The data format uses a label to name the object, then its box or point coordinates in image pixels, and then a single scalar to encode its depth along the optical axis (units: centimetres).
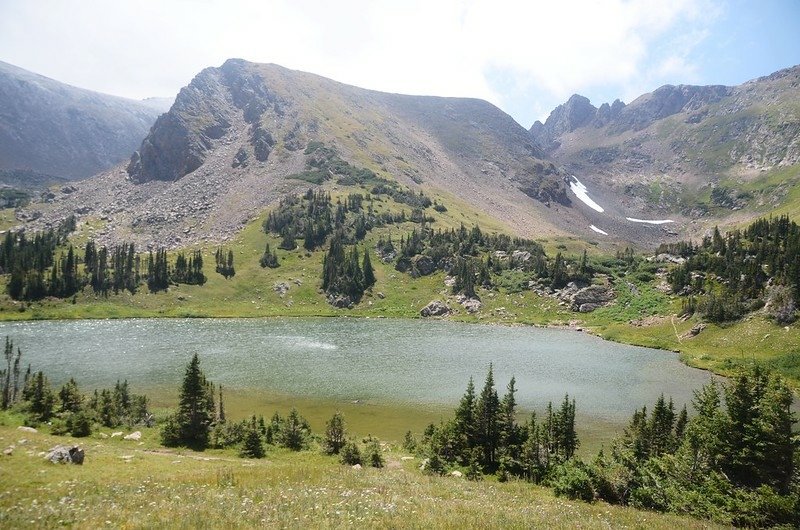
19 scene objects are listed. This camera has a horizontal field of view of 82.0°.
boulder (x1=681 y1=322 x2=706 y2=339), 11981
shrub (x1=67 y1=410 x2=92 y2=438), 4091
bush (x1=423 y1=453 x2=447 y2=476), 3681
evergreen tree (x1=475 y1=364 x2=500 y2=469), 4003
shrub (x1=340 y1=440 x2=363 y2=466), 3812
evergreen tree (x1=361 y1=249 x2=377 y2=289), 19500
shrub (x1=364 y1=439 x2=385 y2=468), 3806
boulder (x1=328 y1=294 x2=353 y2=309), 18100
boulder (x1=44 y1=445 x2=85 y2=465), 2870
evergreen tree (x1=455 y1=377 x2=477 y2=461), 4097
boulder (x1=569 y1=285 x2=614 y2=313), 16750
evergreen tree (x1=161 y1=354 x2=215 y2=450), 4175
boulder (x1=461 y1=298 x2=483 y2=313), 17412
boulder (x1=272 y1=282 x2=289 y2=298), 18500
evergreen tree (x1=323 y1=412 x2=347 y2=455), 4259
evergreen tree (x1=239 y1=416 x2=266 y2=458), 3950
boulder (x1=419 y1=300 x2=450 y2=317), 17188
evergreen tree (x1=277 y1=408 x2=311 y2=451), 4350
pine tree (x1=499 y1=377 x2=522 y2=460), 3928
